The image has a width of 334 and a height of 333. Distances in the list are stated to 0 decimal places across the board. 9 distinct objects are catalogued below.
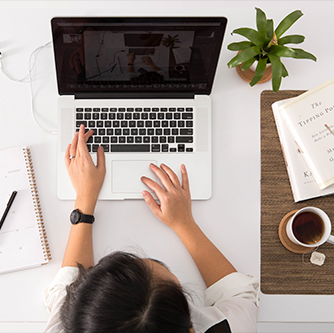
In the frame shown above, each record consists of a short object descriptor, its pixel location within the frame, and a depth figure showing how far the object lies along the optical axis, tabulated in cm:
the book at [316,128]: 78
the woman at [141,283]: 55
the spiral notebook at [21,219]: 81
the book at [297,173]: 80
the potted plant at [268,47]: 71
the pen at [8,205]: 81
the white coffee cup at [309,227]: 75
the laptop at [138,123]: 80
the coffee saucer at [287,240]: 79
